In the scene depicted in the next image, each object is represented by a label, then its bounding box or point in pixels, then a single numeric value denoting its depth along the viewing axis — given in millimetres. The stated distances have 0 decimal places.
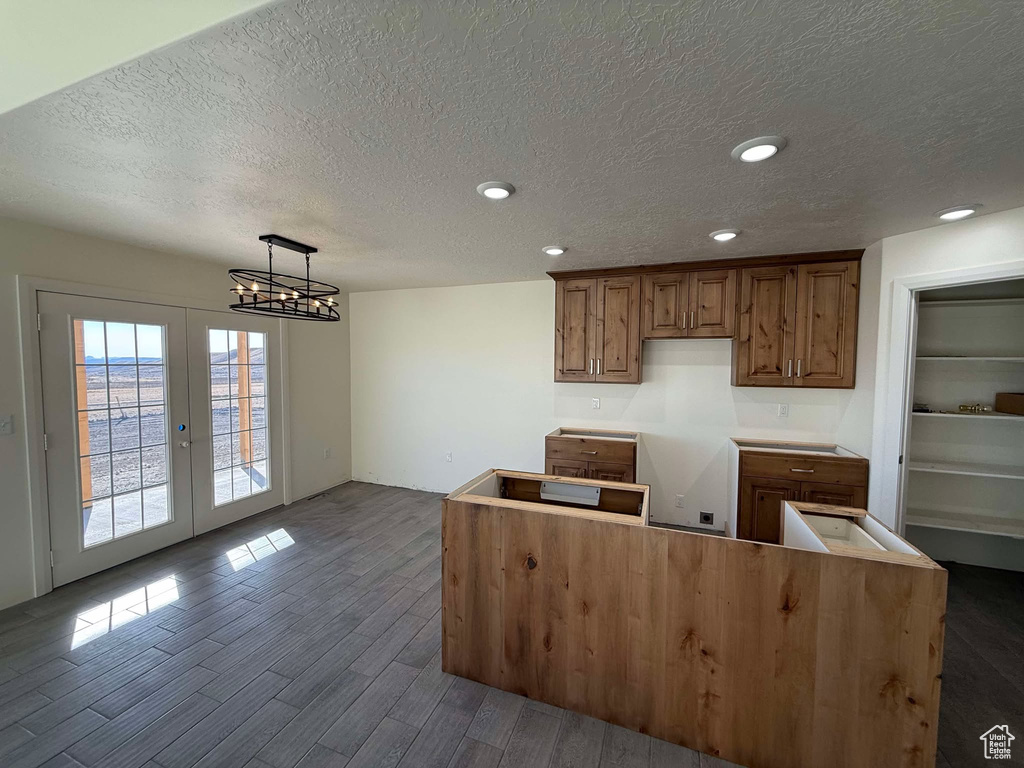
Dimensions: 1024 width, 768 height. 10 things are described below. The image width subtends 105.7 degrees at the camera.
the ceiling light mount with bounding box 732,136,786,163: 1514
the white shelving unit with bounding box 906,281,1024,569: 2852
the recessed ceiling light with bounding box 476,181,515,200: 1909
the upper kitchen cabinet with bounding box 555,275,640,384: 3646
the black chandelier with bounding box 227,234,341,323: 2445
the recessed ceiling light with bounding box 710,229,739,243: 2604
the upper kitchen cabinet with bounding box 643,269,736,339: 3350
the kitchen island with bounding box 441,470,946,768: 1411
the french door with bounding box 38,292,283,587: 2752
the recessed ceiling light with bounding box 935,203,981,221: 2174
